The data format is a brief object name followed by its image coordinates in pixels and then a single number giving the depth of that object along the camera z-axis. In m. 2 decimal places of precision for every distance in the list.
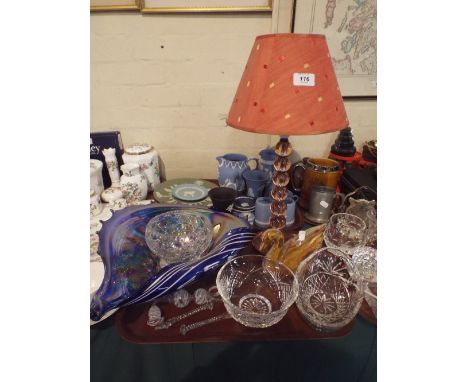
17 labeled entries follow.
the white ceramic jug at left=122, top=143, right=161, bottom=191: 1.18
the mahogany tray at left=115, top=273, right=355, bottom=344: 0.63
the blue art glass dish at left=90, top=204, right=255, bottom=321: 0.65
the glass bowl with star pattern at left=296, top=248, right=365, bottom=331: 0.69
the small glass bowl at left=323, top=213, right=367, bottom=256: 0.89
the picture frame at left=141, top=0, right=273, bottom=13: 1.09
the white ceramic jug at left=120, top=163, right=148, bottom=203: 1.12
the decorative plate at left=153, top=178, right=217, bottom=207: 1.11
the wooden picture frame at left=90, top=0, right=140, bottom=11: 1.08
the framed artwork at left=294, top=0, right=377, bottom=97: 1.11
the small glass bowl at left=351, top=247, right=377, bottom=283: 0.77
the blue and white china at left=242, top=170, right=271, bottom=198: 1.08
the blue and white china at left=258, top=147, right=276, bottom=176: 1.18
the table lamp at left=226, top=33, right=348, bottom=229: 0.65
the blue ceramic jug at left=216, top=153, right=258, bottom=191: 1.13
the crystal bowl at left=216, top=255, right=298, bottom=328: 0.72
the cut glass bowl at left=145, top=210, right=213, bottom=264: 0.80
